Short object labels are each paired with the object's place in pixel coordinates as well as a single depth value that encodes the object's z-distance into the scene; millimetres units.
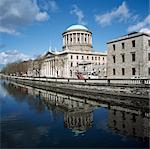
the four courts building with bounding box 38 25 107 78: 51626
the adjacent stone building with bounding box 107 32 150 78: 27893
